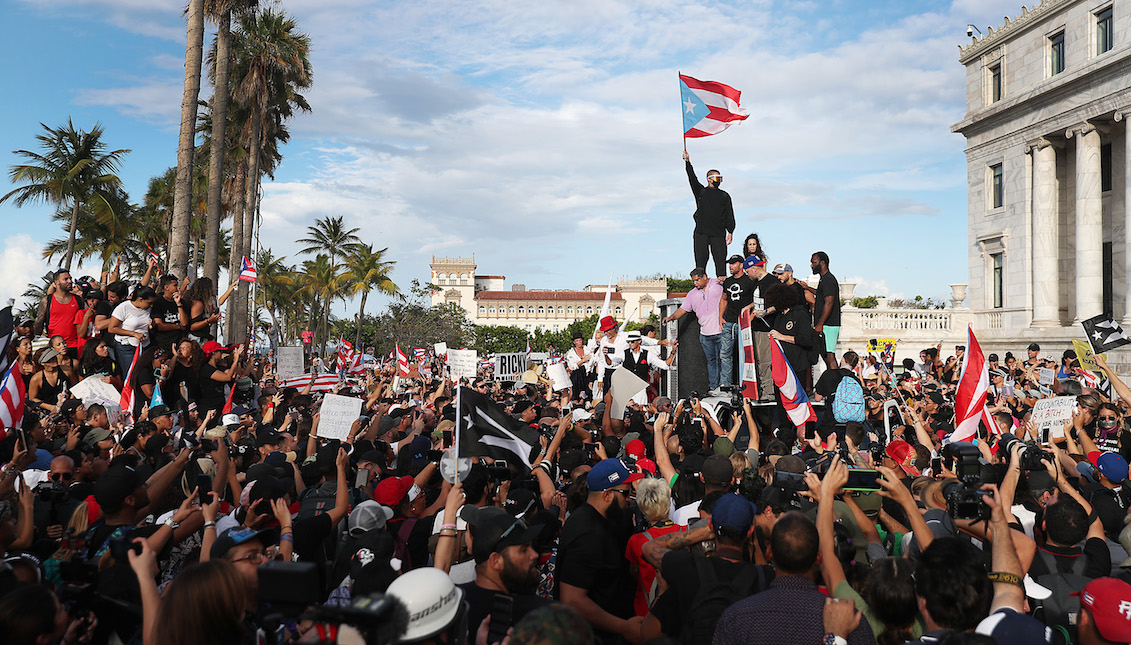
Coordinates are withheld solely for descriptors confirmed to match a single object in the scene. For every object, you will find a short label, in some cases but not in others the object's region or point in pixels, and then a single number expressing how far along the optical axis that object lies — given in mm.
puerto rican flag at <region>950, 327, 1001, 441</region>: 7469
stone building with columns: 29562
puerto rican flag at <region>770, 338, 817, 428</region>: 9164
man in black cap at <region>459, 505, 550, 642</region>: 3715
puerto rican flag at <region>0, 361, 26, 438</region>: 6062
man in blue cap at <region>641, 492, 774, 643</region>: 3586
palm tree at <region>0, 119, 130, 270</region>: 34469
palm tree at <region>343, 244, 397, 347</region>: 62603
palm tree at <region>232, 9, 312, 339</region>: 30875
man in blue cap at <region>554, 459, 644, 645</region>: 4062
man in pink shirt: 12992
